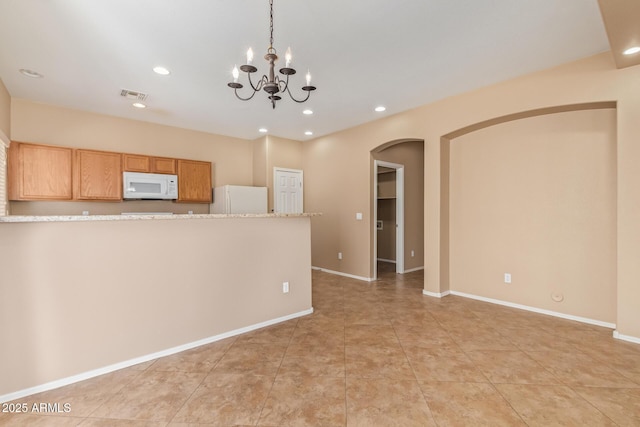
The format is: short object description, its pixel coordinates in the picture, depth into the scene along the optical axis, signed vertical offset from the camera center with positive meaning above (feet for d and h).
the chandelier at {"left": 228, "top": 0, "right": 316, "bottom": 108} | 6.01 +3.06
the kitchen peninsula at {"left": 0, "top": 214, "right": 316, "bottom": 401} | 6.56 -2.01
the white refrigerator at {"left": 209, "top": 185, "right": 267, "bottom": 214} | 16.72 +0.82
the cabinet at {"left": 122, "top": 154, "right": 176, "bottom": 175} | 14.74 +2.64
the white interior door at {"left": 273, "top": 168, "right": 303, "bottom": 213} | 19.23 +1.53
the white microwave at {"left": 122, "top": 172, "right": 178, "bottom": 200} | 14.55 +1.46
